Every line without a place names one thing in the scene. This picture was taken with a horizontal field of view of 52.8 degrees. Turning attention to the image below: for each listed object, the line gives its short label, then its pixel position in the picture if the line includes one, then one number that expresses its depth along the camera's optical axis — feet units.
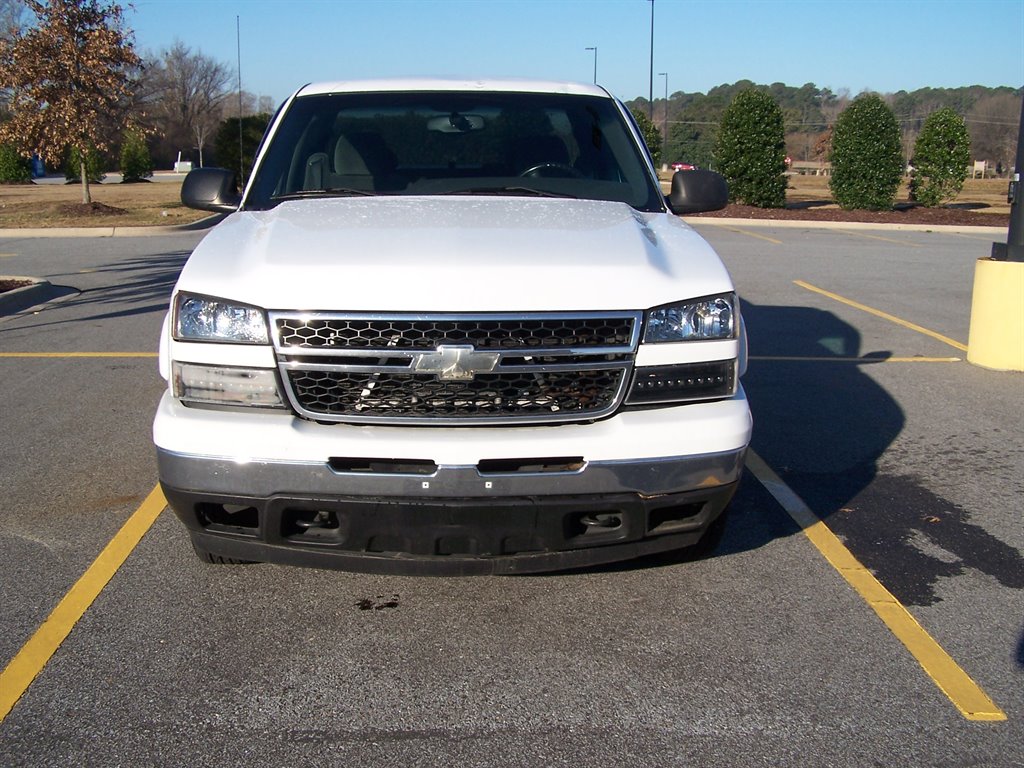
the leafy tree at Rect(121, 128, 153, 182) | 139.64
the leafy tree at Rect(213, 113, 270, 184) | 99.81
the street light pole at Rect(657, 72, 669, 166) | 217.46
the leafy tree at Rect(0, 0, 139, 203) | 72.02
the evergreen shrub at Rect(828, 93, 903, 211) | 86.02
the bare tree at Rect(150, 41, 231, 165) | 212.43
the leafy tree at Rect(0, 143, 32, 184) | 137.69
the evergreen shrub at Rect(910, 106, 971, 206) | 88.28
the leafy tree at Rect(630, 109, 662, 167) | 102.99
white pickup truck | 10.53
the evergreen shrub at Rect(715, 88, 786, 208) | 87.30
